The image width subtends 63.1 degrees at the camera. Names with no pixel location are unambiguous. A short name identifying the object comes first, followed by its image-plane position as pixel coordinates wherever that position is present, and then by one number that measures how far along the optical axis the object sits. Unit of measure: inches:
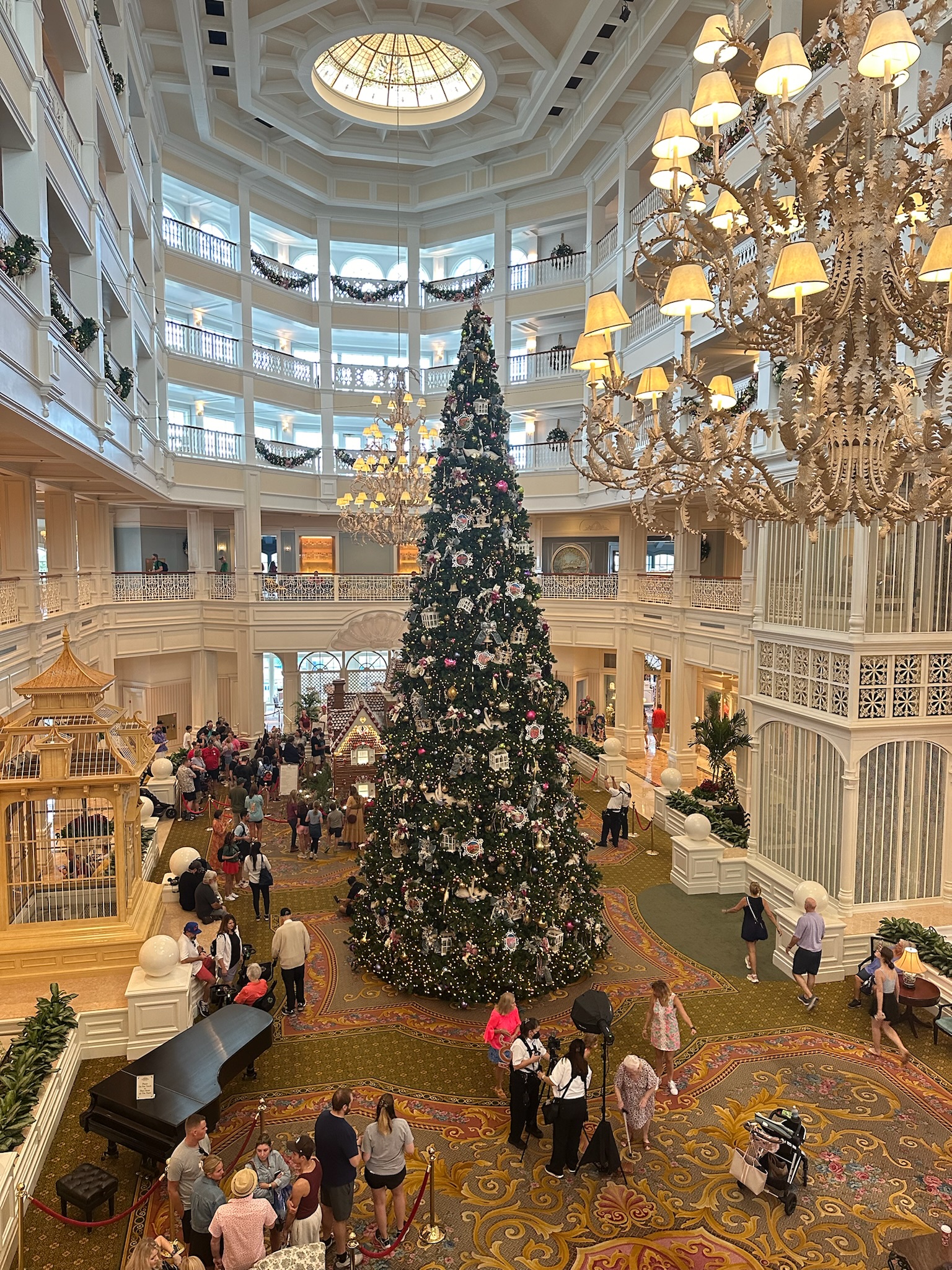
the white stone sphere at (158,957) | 294.0
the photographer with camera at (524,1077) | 246.1
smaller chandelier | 599.2
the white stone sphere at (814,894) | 369.7
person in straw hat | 173.8
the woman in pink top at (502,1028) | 265.7
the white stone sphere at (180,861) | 408.5
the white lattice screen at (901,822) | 377.4
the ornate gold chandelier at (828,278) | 163.0
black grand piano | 225.0
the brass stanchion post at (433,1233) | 212.4
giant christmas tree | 330.3
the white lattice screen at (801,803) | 391.9
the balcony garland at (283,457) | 866.8
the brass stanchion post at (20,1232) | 199.3
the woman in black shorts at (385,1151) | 204.4
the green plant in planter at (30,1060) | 229.1
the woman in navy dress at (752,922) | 357.7
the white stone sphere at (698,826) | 468.8
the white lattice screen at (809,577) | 385.7
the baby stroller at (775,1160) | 224.5
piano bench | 212.1
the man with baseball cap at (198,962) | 313.7
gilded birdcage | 326.3
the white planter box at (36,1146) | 199.3
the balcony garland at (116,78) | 487.2
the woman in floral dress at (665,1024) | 270.4
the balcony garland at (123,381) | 462.0
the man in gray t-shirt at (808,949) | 333.1
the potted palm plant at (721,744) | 566.6
